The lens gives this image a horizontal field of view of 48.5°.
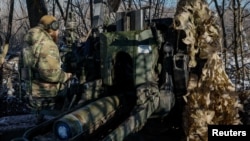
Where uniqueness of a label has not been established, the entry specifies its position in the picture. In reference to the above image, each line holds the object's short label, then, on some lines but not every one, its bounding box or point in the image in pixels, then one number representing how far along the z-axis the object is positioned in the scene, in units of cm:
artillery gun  243
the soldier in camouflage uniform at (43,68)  377
